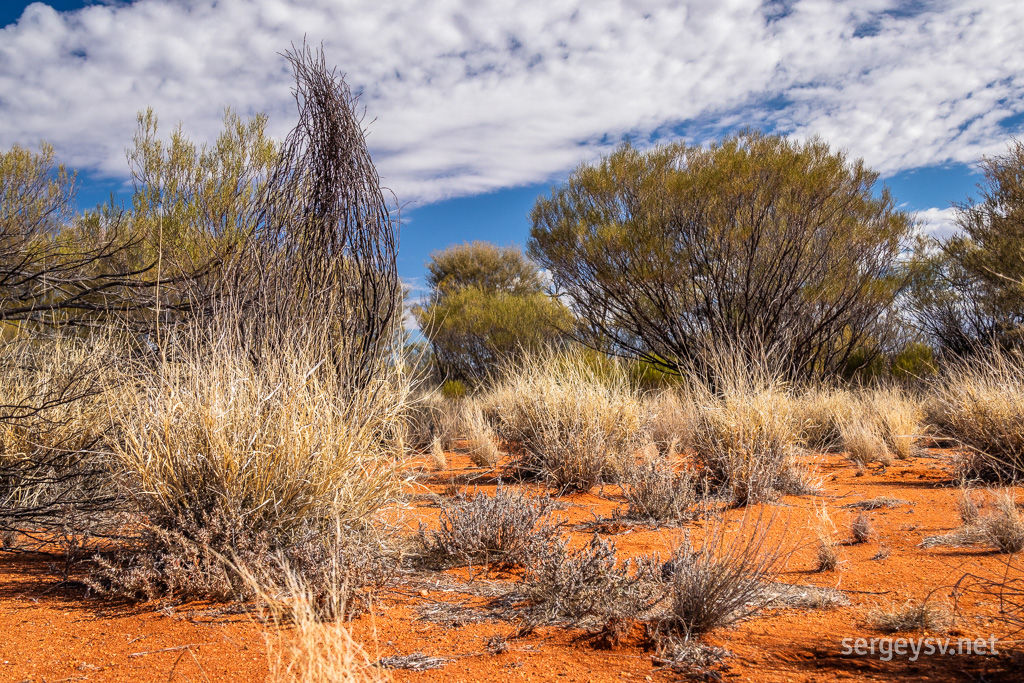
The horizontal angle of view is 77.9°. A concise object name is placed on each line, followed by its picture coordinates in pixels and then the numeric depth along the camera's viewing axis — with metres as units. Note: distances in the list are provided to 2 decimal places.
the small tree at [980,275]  14.24
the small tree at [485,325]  17.42
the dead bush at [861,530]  4.59
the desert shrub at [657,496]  5.20
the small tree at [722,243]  12.73
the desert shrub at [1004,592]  2.84
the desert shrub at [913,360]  16.77
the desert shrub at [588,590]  2.96
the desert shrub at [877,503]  5.69
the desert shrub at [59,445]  4.31
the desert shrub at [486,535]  4.07
